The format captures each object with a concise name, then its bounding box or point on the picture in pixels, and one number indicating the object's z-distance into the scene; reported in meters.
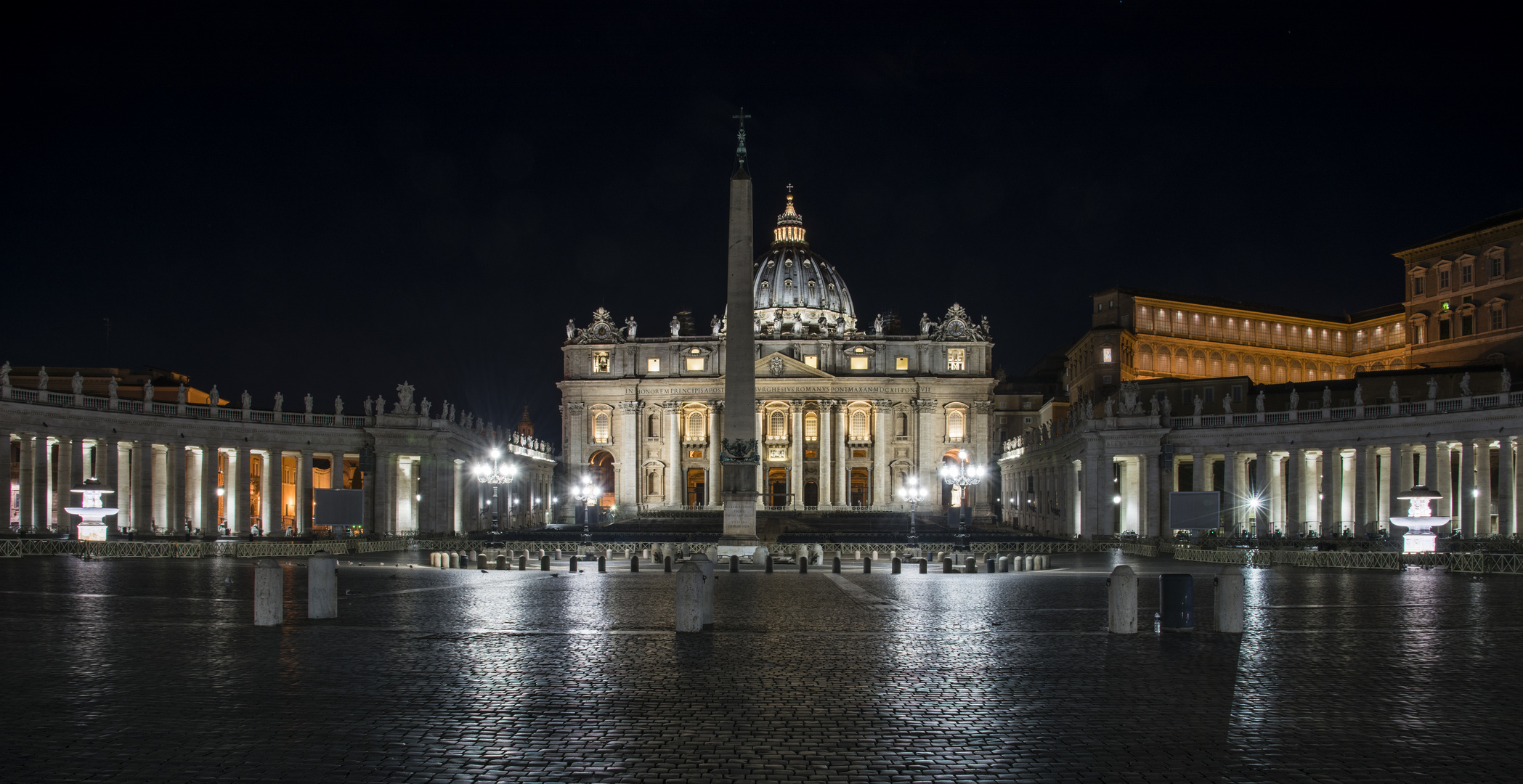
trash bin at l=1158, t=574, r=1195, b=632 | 17.23
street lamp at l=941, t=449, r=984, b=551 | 56.84
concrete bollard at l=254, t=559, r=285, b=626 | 17.56
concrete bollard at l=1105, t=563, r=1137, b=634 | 16.95
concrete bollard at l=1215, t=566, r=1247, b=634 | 16.97
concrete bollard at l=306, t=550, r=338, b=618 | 18.69
